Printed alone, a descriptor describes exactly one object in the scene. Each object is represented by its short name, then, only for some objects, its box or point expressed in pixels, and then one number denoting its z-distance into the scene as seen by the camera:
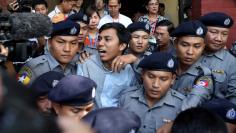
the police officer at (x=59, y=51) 3.09
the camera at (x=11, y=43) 1.55
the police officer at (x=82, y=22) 3.86
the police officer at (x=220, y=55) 3.27
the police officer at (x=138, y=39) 3.77
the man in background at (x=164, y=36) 4.38
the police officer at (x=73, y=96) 2.03
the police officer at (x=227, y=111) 2.24
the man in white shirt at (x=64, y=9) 5.52
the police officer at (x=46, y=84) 2.36
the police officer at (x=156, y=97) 2.70
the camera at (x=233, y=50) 3.73
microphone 1.50
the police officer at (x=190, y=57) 3.06
